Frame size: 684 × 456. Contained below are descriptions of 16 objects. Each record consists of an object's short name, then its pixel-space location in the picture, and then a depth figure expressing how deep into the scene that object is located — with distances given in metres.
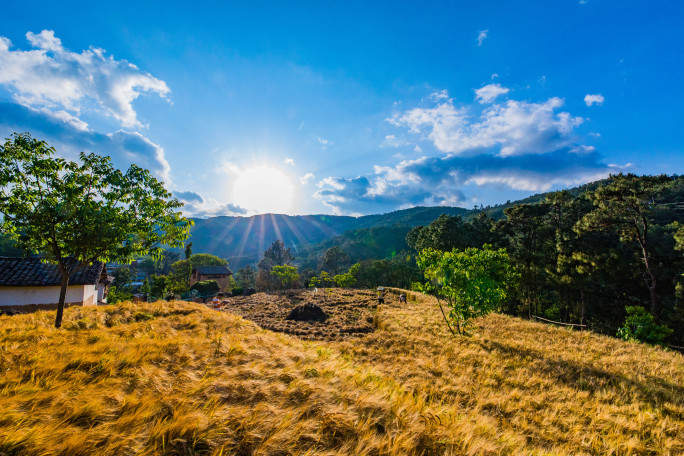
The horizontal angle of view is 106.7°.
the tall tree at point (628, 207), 18.36
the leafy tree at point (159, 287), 42.66
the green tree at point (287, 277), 44.59
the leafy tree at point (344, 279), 41.42
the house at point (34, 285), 14.48
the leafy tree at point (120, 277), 53.04
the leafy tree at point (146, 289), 44.24
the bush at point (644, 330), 14.48
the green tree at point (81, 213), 6.69
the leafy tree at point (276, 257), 93.50
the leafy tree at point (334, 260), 72.75
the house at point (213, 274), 62.41
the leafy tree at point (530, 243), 28.94
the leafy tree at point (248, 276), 71.65
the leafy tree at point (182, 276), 47.83
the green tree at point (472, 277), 10.77
